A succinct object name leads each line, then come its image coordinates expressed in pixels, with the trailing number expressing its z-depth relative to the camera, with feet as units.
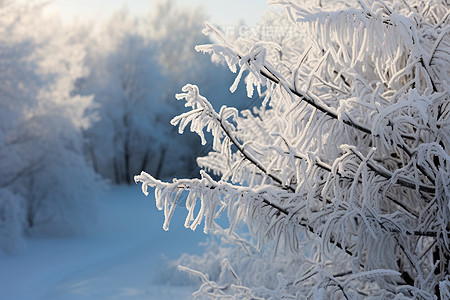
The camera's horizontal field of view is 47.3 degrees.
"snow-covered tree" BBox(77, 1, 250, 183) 77.97
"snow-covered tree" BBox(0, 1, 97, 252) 36.91
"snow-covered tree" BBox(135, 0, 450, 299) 7.89
